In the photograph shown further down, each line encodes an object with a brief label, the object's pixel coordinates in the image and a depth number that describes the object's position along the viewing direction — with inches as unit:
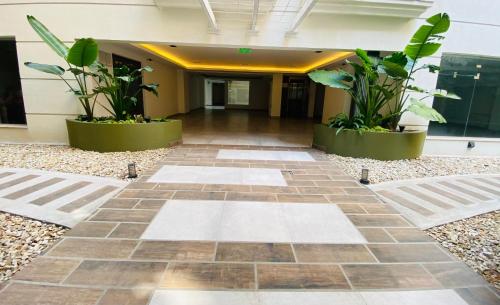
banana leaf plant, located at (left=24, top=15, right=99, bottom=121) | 170.9
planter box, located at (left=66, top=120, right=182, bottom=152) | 195.8
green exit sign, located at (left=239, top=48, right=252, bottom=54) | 237.3
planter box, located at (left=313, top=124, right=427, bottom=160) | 199.5
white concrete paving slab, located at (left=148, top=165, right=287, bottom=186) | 144.8
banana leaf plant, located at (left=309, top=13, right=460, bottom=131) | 171.9
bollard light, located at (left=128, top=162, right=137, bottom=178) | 146.0
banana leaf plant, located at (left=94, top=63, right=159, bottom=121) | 193.7
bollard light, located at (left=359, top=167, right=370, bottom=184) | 150.4
